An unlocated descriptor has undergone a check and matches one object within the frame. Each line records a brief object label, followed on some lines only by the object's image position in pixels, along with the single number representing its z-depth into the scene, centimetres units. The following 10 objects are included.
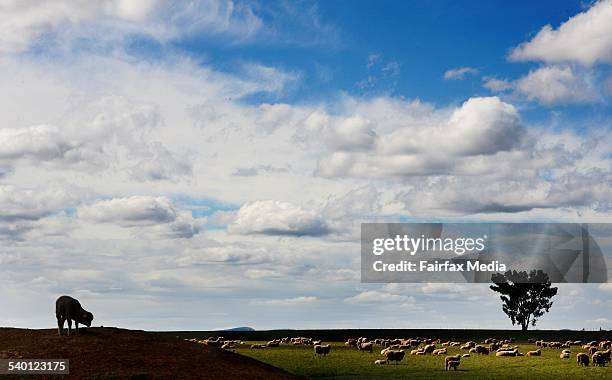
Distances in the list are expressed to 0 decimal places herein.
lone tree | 14375
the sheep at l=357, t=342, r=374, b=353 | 8369
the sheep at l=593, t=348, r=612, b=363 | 6906
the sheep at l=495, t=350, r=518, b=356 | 7800
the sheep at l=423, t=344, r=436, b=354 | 8025
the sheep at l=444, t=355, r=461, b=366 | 6181
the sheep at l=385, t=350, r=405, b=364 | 6681
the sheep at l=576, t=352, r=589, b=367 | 6812
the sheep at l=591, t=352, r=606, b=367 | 6869
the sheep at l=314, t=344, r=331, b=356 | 7580
